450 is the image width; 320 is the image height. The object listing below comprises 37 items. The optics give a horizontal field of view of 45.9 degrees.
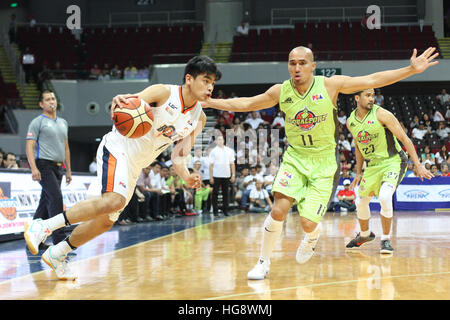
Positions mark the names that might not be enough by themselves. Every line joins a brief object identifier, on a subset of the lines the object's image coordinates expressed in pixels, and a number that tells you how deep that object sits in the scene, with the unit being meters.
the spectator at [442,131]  19.30
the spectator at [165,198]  12.93
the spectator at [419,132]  19.28
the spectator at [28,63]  22.47
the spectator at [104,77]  22.48
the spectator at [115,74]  22.61
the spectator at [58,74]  22.11
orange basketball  4.07
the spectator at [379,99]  21.41
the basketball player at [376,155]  6.43
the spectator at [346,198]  15.67
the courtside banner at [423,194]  15.86
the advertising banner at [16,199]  7.86
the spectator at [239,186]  16.50
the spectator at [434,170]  16.19
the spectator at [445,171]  16.09
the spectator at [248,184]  16.03
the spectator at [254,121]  20.00
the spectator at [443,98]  21.61
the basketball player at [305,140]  4.57
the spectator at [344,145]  19.05
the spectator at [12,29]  24.50
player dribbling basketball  4.26
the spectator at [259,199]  15.50
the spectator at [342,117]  20.18
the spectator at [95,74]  22.53
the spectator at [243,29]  24.79
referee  6.29
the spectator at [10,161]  10.40
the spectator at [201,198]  15.26
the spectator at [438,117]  20.56
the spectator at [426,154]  17.39
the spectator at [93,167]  17.64
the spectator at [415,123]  20.06
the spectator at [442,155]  17.45
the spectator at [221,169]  13.13
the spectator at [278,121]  19.69
